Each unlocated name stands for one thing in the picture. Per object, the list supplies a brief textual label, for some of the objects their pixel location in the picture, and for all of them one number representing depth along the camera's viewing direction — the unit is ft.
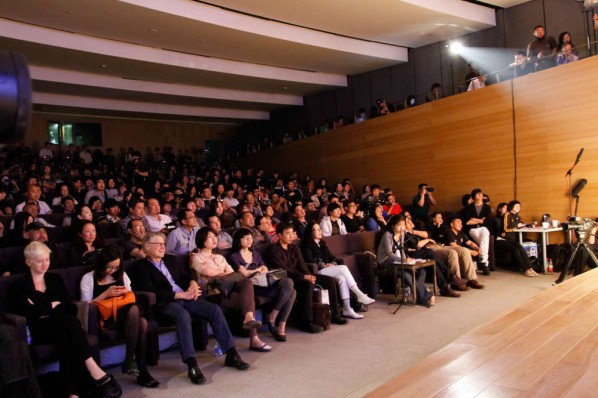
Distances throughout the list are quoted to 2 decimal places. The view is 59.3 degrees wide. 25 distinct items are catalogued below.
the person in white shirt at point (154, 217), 18.74
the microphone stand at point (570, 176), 24.36
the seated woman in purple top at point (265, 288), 14.29
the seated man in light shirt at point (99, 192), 26.73
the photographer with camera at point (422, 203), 28.43
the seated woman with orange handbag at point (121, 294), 10.97
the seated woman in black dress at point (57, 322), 9.79
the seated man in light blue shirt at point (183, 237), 16.48
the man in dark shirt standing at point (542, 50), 26.08
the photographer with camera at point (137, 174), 34.92
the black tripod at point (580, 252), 19.61
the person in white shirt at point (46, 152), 40.70
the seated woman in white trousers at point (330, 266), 16.29
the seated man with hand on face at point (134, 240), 15.51
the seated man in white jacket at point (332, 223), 21.56
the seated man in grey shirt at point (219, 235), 16.99
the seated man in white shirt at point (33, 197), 21.30
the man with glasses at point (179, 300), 11.46
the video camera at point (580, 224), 19.62
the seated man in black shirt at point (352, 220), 23.52
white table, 22.90
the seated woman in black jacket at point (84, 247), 14.01
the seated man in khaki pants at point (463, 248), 20.35
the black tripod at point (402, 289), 17.71
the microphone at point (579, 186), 23.98
